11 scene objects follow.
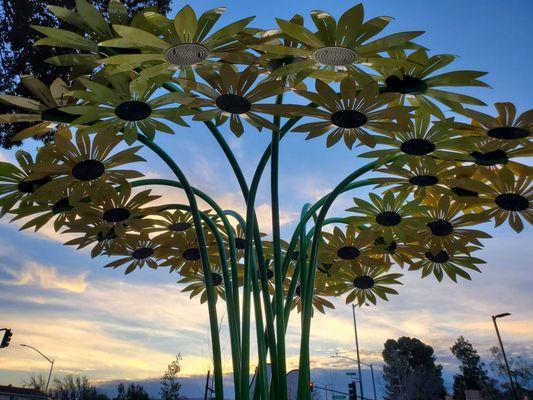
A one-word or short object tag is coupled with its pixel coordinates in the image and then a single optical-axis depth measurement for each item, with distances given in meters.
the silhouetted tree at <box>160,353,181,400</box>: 33.55
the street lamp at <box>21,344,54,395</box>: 36.08
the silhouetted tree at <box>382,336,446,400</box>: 64.06
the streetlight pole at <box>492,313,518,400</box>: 31.91
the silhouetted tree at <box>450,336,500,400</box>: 61.81
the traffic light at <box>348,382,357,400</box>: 29.36
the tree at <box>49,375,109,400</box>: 44.66
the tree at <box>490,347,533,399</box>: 57.56
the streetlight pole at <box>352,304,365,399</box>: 41.60
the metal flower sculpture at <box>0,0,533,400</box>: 4.88
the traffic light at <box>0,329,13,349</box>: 25.94
